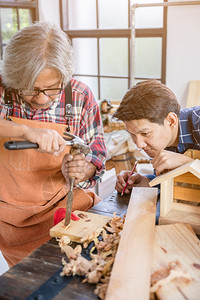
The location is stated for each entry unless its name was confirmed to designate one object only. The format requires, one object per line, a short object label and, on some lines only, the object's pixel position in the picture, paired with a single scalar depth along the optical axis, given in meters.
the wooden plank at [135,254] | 0.94
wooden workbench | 1.01
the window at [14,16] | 4.21
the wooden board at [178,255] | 0.96
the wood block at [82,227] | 1.32
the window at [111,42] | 4.06
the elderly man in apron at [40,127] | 1.54
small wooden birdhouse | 1.29
